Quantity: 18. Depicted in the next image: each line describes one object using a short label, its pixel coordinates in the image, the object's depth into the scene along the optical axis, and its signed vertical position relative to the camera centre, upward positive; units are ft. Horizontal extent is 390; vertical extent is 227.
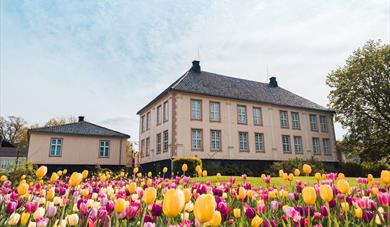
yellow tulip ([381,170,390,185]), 7.86 -0.31
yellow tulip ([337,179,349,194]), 6.47 -0.45
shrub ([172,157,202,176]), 60.85 +1.41
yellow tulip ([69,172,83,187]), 7.43 -0.21
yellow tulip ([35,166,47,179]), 9.47 +0.00
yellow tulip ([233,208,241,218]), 6.32 -1.00
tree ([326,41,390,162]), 90.79 +22.38
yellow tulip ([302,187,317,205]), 5.67 -0.57
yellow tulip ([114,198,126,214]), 5.63 -0.71
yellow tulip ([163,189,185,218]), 3.90 -0.47
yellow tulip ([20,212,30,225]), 5.63 -0.94
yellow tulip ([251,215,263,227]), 5.26 -1.01
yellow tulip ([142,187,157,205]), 5.10 -0.46
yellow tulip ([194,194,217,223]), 3.73 -0.54
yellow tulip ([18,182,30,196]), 7.74 -0.47
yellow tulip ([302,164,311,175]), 10.92 -0.06
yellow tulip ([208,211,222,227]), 4.55 -0.83
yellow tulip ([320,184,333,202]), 5.65 -0.52
